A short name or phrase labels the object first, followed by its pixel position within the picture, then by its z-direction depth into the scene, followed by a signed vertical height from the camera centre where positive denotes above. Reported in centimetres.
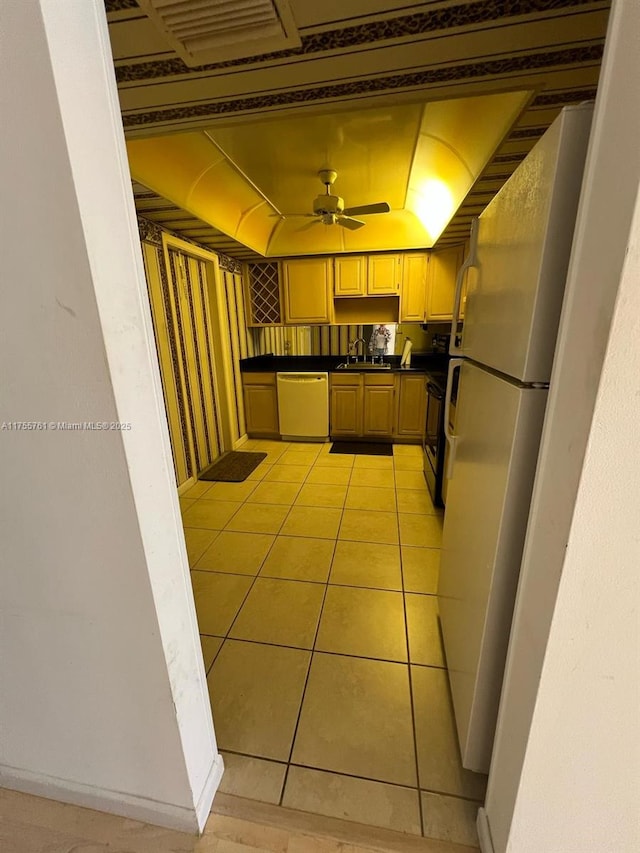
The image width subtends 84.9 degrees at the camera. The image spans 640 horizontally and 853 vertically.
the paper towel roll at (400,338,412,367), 410 -33
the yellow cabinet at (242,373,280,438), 429 -92
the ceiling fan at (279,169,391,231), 273 +92
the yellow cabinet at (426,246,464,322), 379 +47
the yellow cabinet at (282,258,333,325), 410 +43
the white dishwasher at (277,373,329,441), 411 -90
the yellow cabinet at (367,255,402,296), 395 +57
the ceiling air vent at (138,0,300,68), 107 +95
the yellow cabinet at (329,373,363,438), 409 -90
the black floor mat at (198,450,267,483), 342 -138
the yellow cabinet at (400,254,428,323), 391 +41
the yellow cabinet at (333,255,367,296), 402 +57
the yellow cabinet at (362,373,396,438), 402 -89
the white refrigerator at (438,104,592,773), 68 -17
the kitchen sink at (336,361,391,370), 413 -45
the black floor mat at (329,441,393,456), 396 -136
